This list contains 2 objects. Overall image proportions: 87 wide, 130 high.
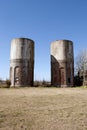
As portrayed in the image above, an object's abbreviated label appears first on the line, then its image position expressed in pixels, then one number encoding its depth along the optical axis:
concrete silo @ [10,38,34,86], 18.04
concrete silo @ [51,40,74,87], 18.91
